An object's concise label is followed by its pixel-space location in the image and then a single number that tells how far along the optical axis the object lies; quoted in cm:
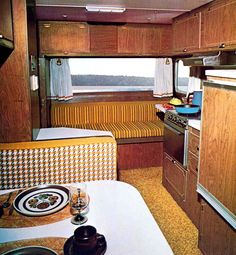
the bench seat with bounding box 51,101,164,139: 444
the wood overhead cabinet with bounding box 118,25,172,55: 445
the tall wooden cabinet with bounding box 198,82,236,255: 173
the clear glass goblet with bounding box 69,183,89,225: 130
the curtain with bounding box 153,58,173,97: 488
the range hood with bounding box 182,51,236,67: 289
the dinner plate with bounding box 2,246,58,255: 105
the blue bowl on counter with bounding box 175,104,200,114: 322
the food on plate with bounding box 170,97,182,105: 401
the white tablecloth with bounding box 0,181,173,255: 108
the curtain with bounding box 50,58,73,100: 459
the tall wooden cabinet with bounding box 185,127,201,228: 275
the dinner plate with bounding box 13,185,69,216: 137
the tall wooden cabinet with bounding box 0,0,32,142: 228
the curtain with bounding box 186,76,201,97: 411
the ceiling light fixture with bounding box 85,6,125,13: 327
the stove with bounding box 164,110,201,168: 303
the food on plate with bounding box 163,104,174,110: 384
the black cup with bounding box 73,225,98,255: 101
